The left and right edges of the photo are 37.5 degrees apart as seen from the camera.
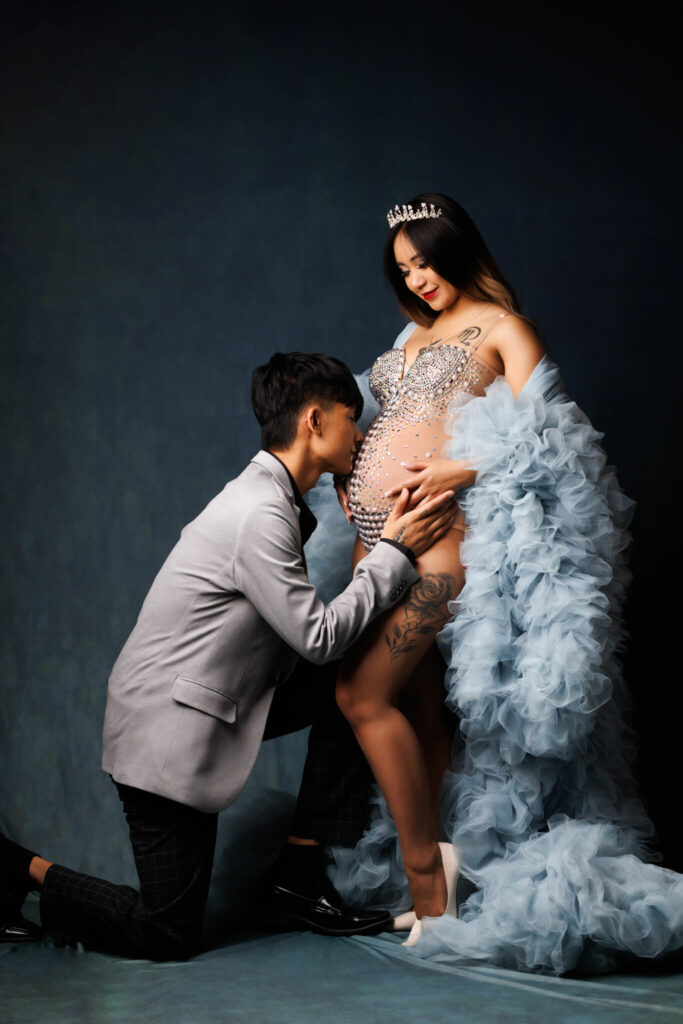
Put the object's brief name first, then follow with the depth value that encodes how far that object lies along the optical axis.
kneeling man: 1.93
